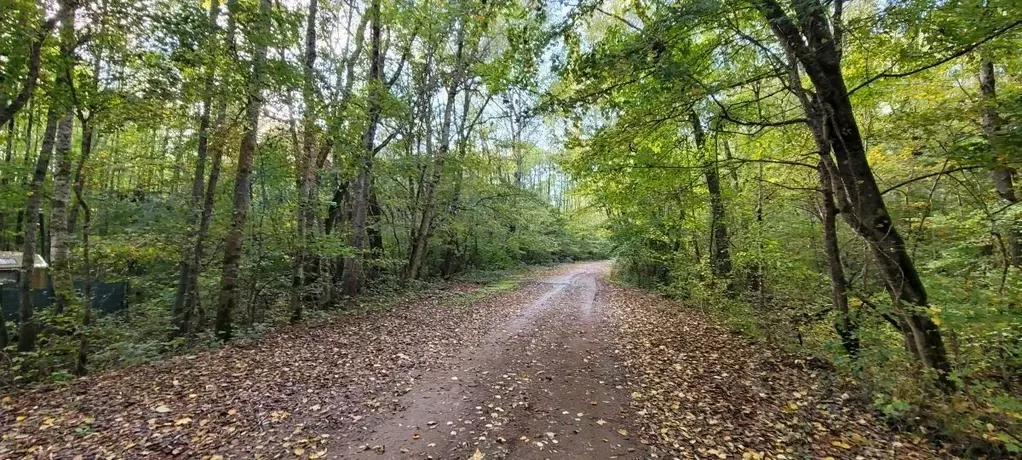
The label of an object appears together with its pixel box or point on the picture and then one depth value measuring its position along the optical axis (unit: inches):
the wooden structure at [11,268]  433.3
